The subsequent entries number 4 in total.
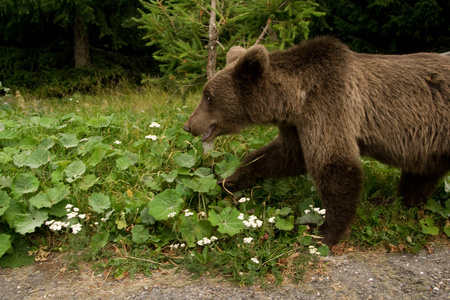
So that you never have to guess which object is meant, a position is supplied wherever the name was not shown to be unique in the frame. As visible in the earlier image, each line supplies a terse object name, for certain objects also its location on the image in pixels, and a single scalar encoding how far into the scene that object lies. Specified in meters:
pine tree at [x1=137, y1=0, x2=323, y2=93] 4.88
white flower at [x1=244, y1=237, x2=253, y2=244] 2.89
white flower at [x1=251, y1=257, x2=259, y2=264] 2.84
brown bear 3.26
